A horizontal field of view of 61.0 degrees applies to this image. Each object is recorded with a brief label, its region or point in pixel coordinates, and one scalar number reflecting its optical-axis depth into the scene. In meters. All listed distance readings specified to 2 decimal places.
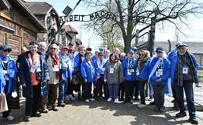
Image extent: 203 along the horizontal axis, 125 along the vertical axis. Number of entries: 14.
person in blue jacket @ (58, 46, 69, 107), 5.60
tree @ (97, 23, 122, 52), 37.62
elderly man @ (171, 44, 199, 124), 4.66
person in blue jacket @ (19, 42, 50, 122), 4.39
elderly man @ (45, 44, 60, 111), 5.21
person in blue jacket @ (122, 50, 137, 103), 6.26
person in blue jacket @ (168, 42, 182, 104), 5.77
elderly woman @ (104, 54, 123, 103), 6.36
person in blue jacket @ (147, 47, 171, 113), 5.21
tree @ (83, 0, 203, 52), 17.92
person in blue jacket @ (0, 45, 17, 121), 4.39
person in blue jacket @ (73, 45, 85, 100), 6.38
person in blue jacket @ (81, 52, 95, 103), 6.25
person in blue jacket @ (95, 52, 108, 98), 6.82
